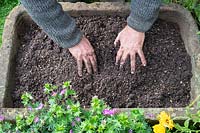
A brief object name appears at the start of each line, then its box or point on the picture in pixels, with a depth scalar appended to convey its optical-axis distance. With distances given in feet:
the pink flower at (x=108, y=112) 5.08
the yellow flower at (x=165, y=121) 4.81
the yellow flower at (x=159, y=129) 4.75
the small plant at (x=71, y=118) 4.98
